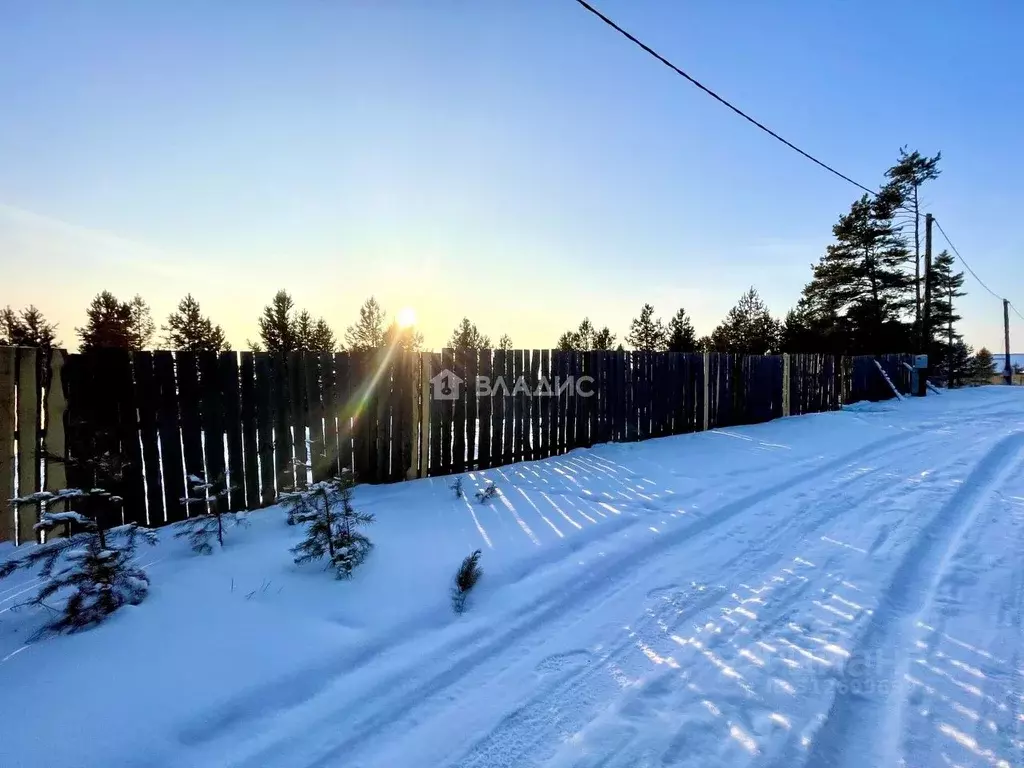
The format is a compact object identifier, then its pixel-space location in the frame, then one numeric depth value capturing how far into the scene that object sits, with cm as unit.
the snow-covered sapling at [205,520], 328
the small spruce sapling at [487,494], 462
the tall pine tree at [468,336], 3607
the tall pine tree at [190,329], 3900
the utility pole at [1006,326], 2945
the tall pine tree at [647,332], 3374
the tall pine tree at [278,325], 3872
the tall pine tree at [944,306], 3250
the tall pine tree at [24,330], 3061
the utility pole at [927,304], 1700
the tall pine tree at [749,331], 3216
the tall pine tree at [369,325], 4384
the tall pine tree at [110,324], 3603
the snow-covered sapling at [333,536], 302
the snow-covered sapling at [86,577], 235
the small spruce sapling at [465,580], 276
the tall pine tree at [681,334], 3075
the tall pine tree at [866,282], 2758
